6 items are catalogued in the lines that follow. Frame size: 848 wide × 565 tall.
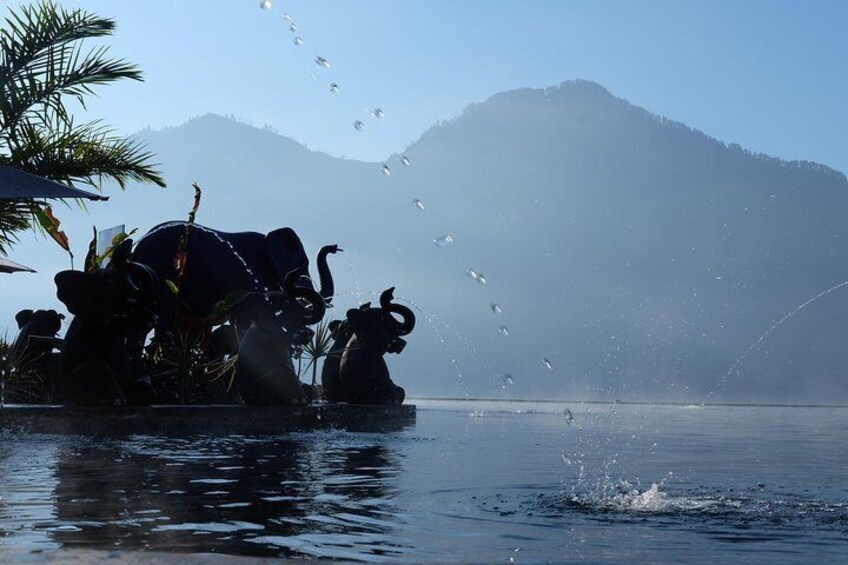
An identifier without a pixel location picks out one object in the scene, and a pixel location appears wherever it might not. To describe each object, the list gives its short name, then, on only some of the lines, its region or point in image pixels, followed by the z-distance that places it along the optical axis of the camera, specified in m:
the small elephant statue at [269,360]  15.63
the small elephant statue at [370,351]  19.55
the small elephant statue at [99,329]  13.44
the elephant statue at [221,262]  18.95
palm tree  18.33
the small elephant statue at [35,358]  17.67
